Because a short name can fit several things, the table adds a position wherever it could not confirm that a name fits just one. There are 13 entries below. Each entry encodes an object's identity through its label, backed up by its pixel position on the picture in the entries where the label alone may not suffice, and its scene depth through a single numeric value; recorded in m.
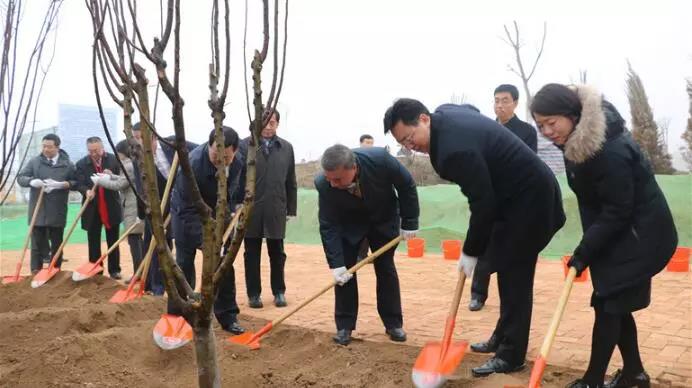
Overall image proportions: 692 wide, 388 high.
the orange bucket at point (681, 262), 6.29
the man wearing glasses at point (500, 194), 2.88
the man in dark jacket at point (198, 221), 3.95
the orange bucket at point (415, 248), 8.43
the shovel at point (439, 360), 2.81
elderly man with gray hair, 3.78
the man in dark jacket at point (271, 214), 4.99
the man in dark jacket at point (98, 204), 6.66
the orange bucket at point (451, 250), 7.86
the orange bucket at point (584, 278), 5.77
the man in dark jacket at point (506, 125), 4.68
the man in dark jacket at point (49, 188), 6.84
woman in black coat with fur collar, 2.47
